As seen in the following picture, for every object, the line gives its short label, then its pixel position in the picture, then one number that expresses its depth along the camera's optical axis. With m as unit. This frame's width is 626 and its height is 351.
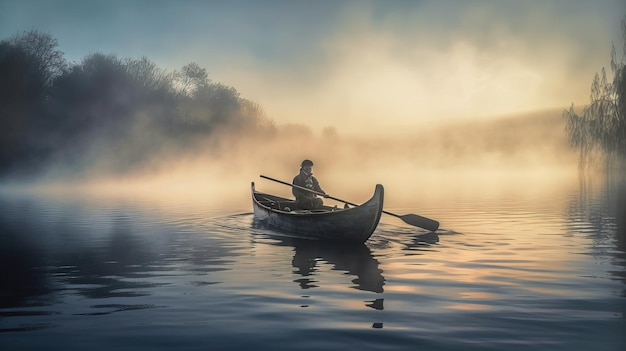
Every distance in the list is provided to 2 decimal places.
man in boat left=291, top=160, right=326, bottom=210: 17.20
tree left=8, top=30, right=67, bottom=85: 55.12
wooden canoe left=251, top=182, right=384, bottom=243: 13.32
